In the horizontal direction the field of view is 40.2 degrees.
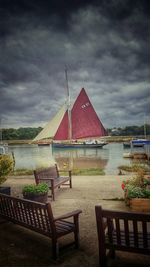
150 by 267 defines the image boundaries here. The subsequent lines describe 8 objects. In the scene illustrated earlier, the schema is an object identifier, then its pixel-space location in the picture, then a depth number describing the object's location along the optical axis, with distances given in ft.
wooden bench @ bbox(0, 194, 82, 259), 10.94
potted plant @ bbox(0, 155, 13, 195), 20.38
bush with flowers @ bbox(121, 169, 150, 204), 17.85
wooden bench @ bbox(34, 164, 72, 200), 22.09
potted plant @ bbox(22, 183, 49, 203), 19.07
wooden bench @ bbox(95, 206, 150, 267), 8.83
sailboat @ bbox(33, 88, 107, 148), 94.53
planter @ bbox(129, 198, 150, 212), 17.40
